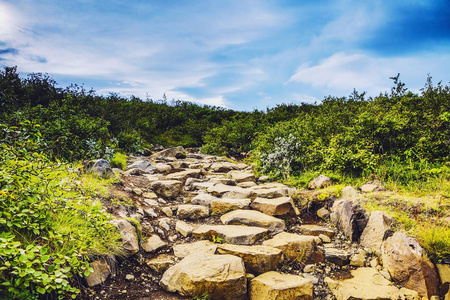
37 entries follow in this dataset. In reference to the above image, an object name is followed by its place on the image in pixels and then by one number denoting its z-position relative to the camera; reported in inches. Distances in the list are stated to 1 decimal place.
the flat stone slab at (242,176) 305.7
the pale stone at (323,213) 205.2
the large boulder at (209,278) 118.6
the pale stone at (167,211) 202.9
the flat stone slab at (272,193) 227.6
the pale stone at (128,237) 138.5
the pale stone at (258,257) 140.1
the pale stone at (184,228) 175.2
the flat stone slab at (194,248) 149.3
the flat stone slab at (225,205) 208.8
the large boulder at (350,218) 174.4
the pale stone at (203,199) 217.9
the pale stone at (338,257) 155.1
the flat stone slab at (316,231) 181.0
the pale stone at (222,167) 355.7
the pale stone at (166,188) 238.5
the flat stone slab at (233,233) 161.2
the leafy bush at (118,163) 308.4
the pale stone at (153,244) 152.4
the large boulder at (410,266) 127.1
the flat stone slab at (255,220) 182.1
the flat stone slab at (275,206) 199.3
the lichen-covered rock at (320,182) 244.5
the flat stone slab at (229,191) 232.7
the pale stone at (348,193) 203.0
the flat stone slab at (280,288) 122.3
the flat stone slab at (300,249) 154.7
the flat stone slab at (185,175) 283.2
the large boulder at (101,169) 211.9
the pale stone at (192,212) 202.1
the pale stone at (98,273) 113.5
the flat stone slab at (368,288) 124.4
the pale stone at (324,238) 176.0
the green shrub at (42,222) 81.8
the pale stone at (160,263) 137.6
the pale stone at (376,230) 157.2
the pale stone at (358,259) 153.9
